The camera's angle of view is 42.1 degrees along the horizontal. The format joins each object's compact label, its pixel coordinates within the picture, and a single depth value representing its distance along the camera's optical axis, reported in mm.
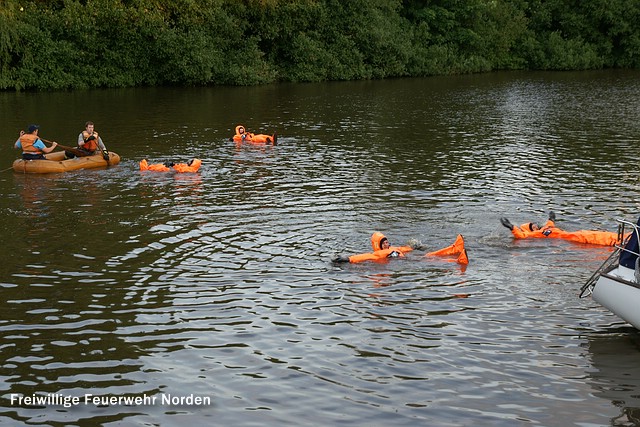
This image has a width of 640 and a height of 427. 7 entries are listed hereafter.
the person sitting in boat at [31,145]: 27609
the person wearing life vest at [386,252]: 17391
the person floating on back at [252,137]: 33312
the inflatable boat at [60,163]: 27312
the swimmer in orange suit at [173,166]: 27500
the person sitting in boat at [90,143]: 28516
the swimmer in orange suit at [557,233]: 18531
